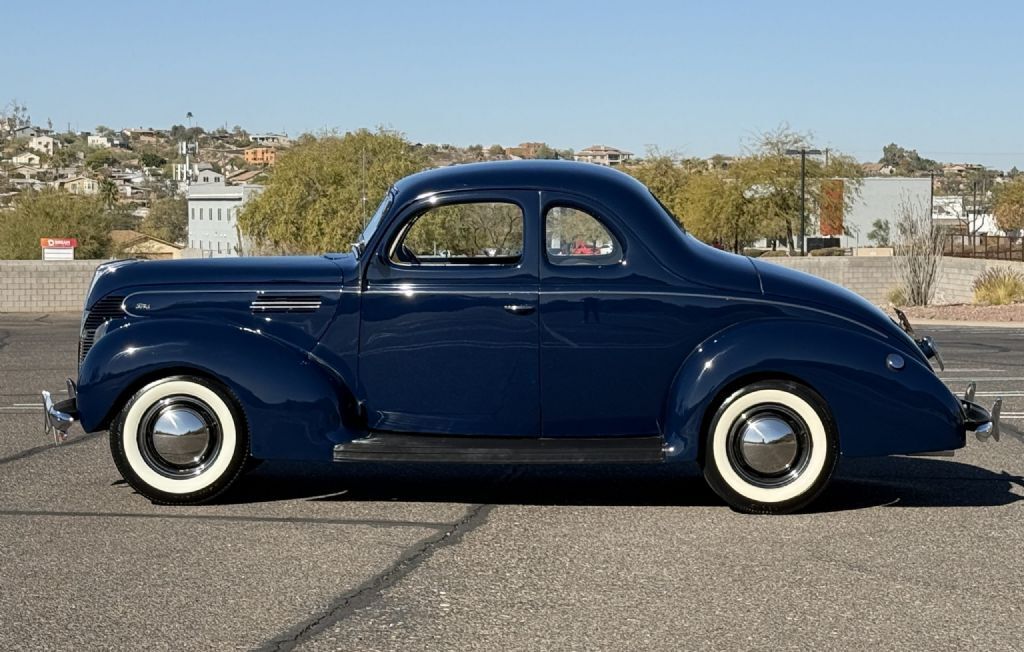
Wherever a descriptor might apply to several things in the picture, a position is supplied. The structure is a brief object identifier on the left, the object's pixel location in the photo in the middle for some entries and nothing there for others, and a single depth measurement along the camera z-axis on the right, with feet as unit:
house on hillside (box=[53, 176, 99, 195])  541.91
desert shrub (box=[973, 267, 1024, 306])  103.91
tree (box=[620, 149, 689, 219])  315.37
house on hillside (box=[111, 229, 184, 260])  297.31
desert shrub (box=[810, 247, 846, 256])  260.21
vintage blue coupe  25.77
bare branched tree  108.17
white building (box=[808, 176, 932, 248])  350.02
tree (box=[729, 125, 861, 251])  265.95
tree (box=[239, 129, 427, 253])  260.83
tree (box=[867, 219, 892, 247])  341.00
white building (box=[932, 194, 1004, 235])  407.64
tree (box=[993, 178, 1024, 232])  307.99
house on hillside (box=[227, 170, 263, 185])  559.38
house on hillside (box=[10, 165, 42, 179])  589.12
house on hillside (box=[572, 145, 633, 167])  565.29
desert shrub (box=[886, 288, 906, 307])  110.09
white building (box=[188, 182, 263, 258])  445.78
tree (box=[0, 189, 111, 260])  241.14
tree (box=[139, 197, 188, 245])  494.18
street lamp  240.94
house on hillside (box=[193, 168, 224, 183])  561.84
